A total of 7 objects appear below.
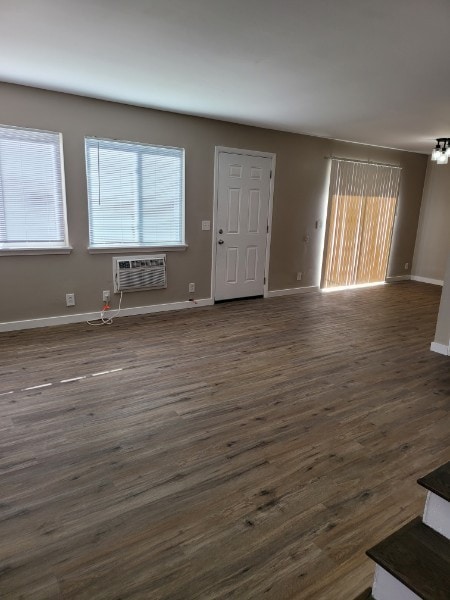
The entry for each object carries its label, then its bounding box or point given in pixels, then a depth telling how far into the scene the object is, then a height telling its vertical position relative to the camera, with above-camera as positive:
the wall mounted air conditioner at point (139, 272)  4.62 -0.82
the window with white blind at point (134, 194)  4.32 +0.13
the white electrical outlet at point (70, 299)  4.38 -1.10
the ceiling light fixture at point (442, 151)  5.50 +0.94
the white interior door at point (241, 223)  5.28 -0.20
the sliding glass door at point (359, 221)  6.44 -0.13
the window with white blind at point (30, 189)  3.79 +0.11
